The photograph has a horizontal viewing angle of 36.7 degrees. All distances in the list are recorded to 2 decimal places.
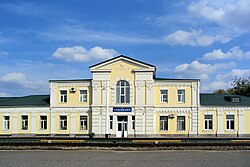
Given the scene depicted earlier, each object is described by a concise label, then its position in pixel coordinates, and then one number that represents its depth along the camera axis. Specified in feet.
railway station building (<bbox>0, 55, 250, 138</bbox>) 132.87
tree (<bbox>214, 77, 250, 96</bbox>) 209.05
